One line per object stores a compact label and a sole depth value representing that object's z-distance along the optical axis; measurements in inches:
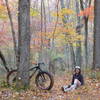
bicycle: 323.3
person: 342.6
